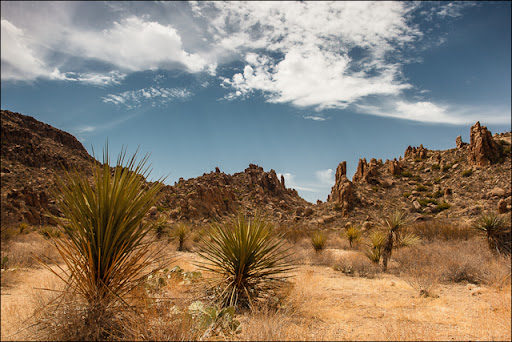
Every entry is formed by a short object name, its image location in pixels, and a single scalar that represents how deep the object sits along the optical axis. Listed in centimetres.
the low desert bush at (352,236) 1673
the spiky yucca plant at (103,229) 344
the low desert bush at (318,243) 1424
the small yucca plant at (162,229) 1798
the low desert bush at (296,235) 1965
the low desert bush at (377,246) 1091
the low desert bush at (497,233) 1134
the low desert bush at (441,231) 1653
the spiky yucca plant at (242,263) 525
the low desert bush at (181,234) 1642
